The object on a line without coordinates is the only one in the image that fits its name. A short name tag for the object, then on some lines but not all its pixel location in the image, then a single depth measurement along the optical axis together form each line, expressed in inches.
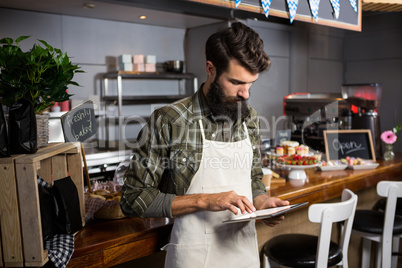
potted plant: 56.9
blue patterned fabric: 57.0
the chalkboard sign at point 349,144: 130.6
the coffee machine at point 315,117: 153.5
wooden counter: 63.5
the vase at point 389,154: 139.4
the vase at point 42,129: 61.1
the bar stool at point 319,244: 78.5
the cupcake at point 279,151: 123.7
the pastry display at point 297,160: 111.8
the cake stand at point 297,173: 110.0
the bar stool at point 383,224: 99.0
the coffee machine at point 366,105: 142.8
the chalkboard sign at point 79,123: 71.7
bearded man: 64.2
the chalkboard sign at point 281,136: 166.2
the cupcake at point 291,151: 121.0
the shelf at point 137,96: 191.3
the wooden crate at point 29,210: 53.2
